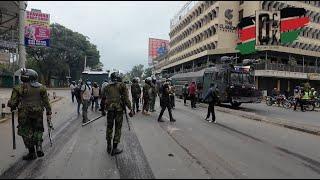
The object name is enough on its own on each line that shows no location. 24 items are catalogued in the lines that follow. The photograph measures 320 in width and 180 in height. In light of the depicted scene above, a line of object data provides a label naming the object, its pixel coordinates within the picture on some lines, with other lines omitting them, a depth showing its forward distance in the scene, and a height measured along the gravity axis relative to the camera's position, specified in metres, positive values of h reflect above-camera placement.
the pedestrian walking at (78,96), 10.74 -0.73
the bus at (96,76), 16.79 +0.49
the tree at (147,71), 70.44 +3.83
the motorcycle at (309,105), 14.51 -1.42
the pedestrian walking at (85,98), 8.79 -0.64
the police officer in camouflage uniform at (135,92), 10.80 -0.46
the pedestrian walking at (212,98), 8.95 -0.61
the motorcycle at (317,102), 16.03 -1.33
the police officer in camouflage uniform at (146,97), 10.69 -0.71
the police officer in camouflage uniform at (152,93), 11.16 -0.54
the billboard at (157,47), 64.74 +10.73
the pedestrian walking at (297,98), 14.43 -0.94
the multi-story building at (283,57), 26.42 +3.50
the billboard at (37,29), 12.93 +3.17
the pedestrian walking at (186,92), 15.59 -0.66
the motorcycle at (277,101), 16.57 -1.35
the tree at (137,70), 84.57 +4.98
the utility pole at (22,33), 11.70 +2.66
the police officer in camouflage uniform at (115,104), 4.93 -0.50
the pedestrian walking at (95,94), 11.57 -0.61
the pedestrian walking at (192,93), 13.45 -0.62
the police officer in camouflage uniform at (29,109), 4.64 -0.58
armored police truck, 14.03 +0.02
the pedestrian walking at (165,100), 8.84 -0.70
